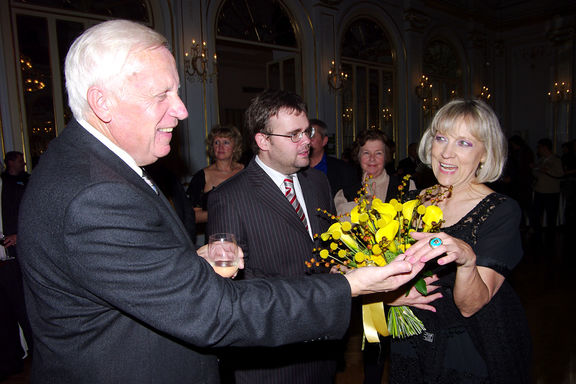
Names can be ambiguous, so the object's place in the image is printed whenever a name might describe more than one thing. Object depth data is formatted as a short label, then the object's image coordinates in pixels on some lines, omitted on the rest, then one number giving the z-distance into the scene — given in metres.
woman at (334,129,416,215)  3.40
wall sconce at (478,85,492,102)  11.50
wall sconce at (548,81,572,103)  11.25
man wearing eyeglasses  1.89
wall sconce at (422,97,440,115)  10.76
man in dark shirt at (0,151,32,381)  3.33
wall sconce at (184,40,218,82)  6.26
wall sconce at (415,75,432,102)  10.37
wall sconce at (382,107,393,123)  10.21
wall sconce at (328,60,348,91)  8.18
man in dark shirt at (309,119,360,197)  4.09
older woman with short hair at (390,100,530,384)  1.55
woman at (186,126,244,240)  4.43
